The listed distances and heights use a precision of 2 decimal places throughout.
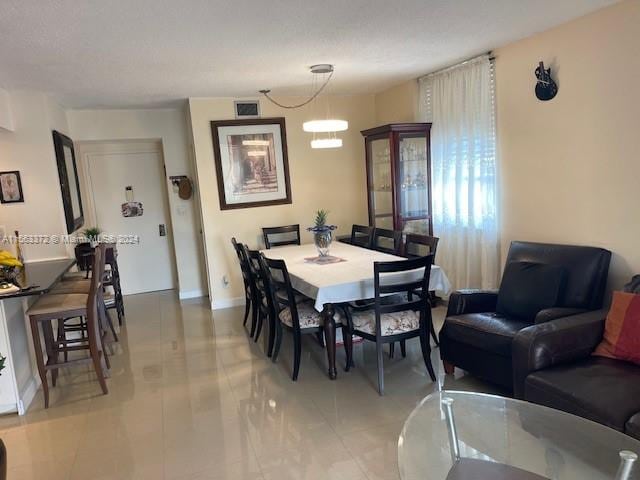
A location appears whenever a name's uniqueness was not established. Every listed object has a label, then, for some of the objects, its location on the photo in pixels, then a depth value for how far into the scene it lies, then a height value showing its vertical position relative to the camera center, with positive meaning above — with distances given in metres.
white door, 6.28 -0.24
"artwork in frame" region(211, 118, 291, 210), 5.48 +0.21
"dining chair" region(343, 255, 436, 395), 3.10 -1.01
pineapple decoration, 4.13 -0.53
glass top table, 1.79 -1.16
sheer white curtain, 4.23 -0.04
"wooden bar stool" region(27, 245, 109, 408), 3.32 -0.90
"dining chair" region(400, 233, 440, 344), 3.68 -0.65
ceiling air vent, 5.49 +0.84
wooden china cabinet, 5.00 -0.04
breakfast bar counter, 3.18 -1.05
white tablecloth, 3.28 -0.75
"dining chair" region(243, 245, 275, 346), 3.90 -1.01
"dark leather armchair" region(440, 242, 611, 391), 2.92 -1.03
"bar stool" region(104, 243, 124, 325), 5.14 -0.98
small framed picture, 4.35 +0.09
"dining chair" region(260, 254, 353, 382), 3.47 -1.04
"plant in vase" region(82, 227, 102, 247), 5.48 -0.51
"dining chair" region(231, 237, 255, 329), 4.35 -0.87
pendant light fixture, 3.82 +0.91
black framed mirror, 4.73 +0.13
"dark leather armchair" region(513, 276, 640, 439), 2.09 -1.08
